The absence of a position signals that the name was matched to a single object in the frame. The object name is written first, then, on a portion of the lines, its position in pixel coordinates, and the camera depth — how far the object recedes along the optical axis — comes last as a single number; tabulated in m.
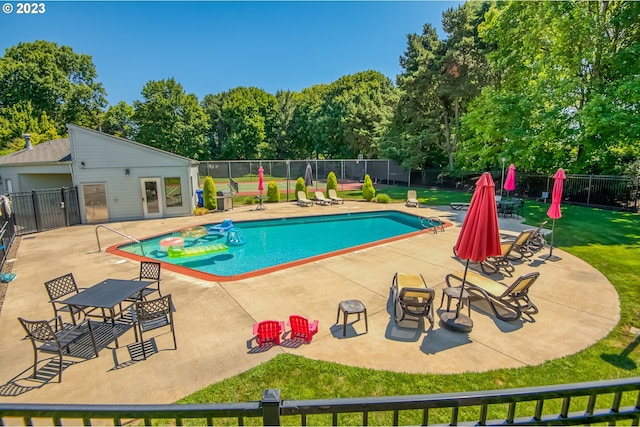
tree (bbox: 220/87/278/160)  46.56
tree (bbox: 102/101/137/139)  43.34
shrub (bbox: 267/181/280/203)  21.91
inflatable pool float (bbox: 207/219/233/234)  14.50
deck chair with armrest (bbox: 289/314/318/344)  5.40
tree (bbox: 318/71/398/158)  37.03
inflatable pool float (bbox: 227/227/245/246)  13.49
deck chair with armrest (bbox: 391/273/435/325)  5.66
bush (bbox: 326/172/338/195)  22.68
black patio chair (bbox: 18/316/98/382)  4.49
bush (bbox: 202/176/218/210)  18.27
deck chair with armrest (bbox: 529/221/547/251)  10.26
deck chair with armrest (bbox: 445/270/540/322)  6.11
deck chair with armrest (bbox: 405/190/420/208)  19.88
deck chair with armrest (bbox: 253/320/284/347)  5.32
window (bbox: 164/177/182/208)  16.73
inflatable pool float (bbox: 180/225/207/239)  13.97
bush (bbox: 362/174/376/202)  22.84
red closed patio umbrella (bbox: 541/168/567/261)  8.96
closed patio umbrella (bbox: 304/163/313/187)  22.52
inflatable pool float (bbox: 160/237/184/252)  12.20
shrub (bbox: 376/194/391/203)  21.67
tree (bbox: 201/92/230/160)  49.91
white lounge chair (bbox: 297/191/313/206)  20.91
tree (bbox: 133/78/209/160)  40.78
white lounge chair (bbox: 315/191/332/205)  21.22
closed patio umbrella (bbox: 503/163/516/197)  14.82
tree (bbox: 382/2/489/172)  24.23
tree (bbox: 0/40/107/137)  32.88
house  15.12
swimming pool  10.85
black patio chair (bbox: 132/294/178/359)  5.06
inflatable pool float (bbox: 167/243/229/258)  11.68
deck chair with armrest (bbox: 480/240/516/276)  8.52
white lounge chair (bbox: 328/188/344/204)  21.80
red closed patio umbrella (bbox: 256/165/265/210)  19.97
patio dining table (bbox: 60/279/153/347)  5.25
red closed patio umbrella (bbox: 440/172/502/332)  5.07
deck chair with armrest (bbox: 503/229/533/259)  9.49
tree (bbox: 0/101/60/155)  28.30
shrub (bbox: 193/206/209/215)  17.49
